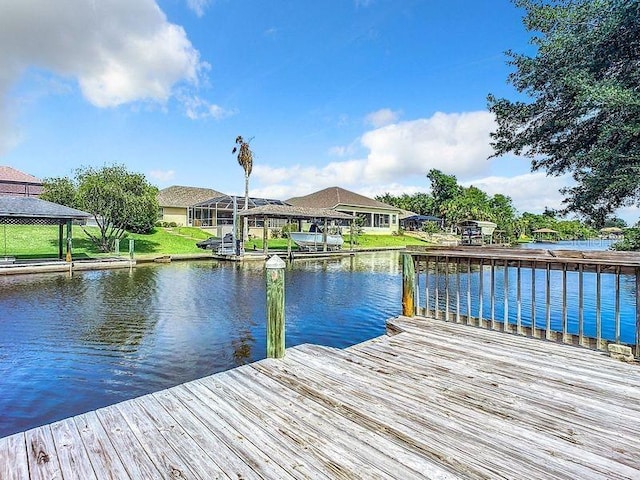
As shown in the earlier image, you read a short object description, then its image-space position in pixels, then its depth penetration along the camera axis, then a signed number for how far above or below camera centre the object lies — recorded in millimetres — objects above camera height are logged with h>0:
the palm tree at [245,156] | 31484 +7011
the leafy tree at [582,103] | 6156 +2673
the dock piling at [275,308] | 3885 -784
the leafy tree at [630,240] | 10859 -146
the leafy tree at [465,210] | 47406 +3484
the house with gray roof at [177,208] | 36250 +2867
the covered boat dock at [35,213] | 16516 +1128
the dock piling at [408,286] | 5449 -782
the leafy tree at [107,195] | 21609 +2625
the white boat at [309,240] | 26300 -268
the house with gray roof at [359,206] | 41219 +3511
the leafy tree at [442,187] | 56969 +7870
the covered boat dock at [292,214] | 22203 +1451
